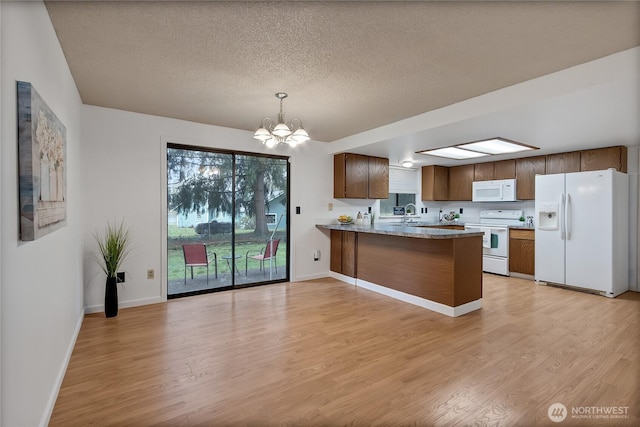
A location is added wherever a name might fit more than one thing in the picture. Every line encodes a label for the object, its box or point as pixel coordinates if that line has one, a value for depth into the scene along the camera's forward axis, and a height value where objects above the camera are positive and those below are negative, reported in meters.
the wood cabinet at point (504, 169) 5.57 +0.78
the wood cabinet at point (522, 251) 5.06 -0.64
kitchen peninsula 3.44 -0.67
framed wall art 1.38 +0.23
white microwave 5.55 +0.40
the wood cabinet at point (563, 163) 4.83 +0.80
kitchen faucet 6.48 +0.04
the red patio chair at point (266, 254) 4.70 -0.66
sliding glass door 4.13 -0.13
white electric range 5.38 -0.45
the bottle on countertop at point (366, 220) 5.46 -0.15
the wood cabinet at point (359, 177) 5.21 +0.60
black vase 3.37 -0.96
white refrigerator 4.11 -0.25
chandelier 2.84 +0.73
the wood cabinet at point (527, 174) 5.25 +0.66
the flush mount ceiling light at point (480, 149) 4.21 +0.94
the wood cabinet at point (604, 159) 4.43 +0.79
